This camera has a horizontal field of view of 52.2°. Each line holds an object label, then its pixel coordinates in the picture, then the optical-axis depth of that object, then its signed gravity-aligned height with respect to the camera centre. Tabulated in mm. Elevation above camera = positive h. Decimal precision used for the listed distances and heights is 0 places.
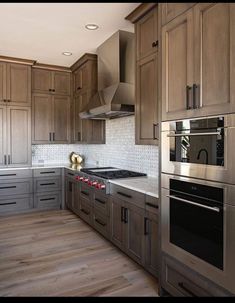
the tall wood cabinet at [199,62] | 1415 +580
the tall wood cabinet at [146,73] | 2484 +820
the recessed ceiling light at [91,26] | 3004 +1542
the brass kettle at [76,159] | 5066 -233
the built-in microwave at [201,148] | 1426 +0
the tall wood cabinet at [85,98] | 4164 +938
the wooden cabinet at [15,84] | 4359 +1192
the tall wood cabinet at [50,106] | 4754 +857
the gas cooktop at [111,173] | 3176 -360
